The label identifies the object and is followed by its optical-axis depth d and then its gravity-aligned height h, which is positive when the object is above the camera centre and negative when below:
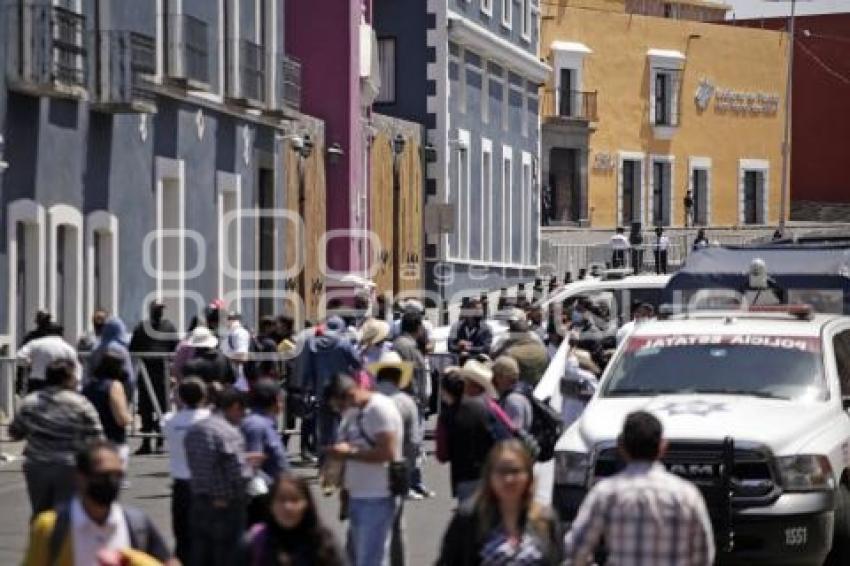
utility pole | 73.19 +2.92
